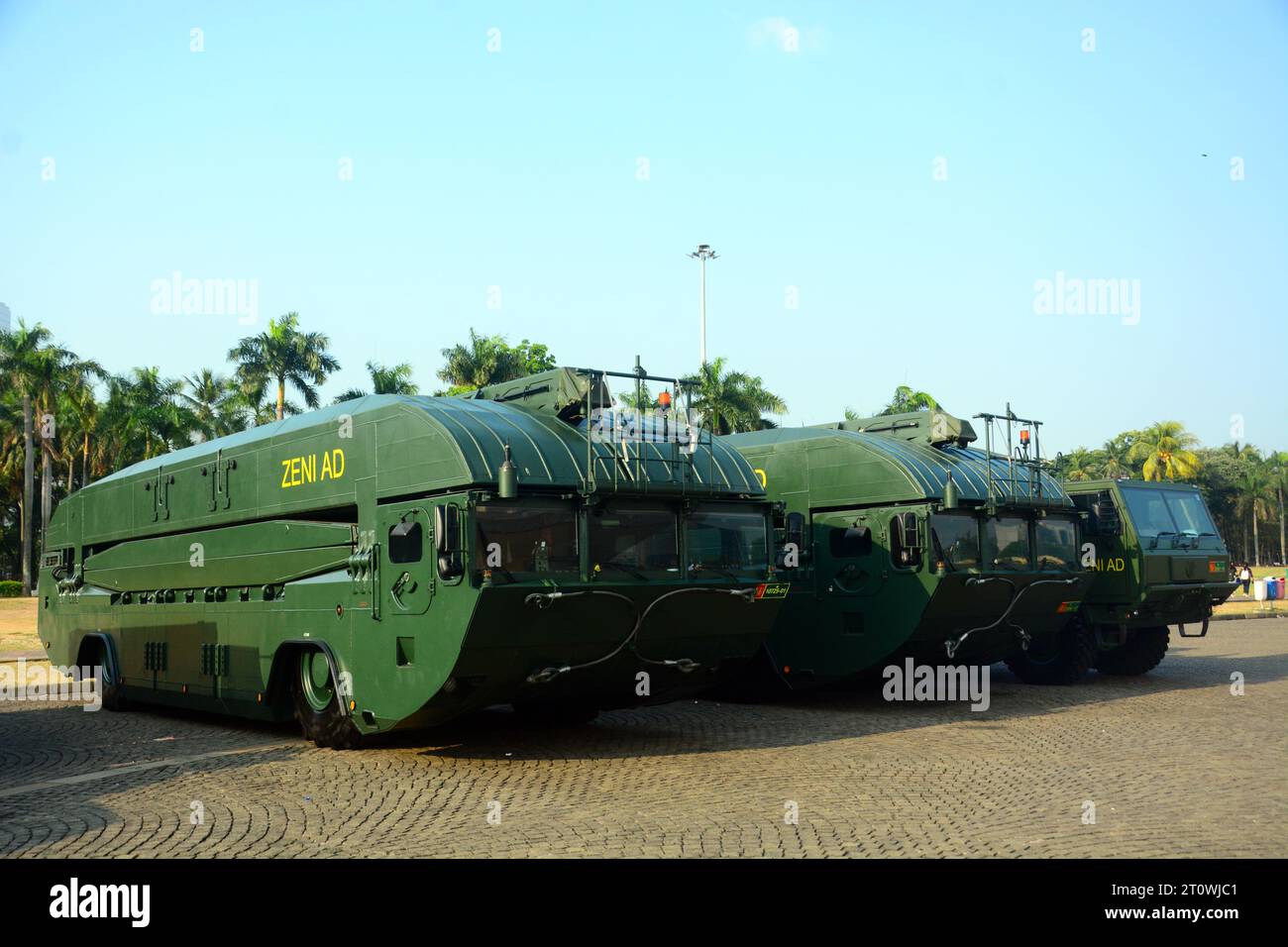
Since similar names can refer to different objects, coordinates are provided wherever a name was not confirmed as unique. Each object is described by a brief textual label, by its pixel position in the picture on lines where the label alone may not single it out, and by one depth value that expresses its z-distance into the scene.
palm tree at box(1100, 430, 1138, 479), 81.75
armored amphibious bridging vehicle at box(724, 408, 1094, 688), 14.09
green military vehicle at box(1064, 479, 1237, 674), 16.84
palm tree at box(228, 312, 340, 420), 45.25
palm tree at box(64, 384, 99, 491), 48.34
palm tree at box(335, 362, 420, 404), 41.75
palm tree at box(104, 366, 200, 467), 46.44
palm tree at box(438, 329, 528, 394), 42.97
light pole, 49.25
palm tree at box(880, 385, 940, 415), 44.03
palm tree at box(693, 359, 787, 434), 42.53
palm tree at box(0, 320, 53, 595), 47.50
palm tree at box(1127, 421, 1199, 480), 74.31
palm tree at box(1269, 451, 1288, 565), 92.56
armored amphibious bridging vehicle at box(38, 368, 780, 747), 9.90
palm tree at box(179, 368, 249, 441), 48.31
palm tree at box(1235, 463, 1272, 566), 88.38
